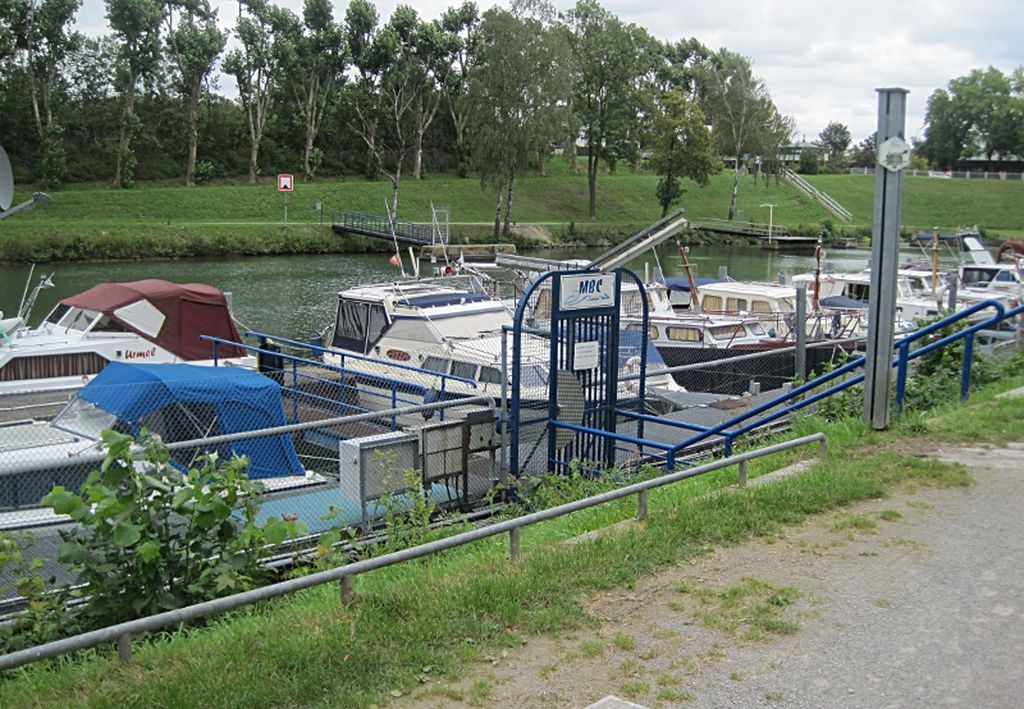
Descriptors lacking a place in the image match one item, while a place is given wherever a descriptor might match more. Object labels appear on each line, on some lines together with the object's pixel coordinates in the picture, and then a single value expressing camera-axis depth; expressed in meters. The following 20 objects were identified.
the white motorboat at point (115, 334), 17.59
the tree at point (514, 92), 63.91
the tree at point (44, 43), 64.81
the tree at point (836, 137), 141.50
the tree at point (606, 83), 75.62
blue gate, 11.27
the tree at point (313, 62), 72.81
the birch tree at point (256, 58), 71.88
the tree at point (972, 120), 114.44
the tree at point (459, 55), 77.04
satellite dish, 8.91
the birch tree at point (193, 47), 68.94
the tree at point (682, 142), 74.06
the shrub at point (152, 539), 5.98
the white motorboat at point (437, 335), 16.30
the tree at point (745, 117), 89.94
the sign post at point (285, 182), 62.19
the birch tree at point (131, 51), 66.31
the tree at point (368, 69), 73.81
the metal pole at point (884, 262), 9.06
